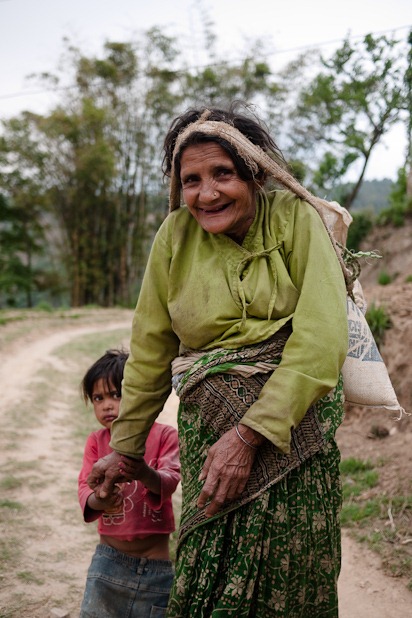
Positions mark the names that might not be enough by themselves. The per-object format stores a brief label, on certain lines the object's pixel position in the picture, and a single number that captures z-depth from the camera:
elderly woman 1.64
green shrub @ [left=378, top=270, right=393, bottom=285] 8.04
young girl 2.30
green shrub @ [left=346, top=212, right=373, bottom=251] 11.90
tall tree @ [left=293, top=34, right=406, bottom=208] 7.99
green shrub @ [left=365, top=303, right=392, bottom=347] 5.27
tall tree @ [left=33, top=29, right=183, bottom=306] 17.23
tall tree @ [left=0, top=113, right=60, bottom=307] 18.09
